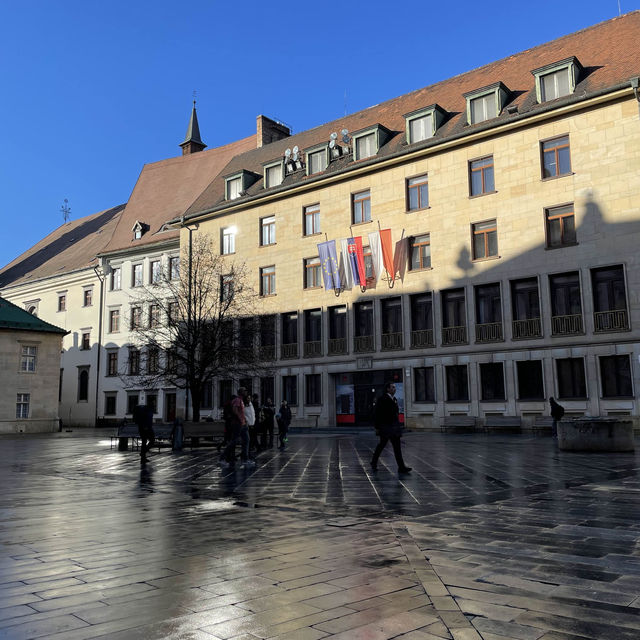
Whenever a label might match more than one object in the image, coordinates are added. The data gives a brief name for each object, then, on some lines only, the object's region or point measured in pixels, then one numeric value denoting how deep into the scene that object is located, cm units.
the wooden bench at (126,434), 2248
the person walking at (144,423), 1697
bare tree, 2817
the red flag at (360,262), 3628
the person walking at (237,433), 1473
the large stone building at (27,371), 4138
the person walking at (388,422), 1260
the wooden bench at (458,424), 3142
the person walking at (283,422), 2253
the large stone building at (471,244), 2869
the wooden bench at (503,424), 3005
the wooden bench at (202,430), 2153
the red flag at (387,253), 3534
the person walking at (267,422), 2179
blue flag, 3747
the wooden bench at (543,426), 2886
